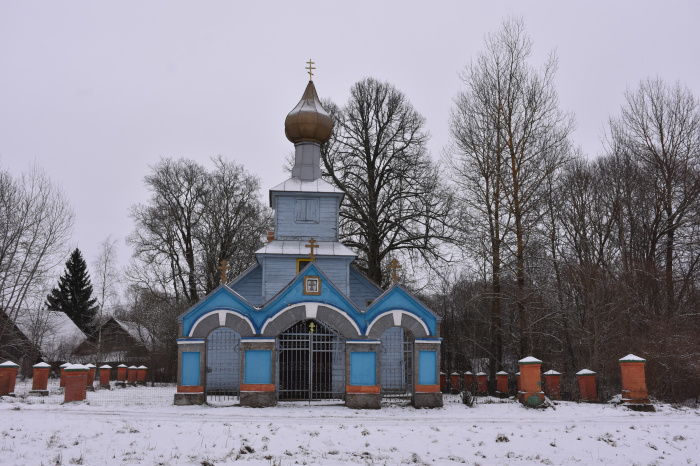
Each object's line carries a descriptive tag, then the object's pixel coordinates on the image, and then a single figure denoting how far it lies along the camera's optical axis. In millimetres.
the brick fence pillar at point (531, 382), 15969
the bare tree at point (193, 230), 31828
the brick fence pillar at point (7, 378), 17547
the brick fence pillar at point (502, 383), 20006
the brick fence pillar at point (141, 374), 27906
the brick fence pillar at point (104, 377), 24250
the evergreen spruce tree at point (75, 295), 44531
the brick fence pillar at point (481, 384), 20672
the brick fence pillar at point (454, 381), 22734
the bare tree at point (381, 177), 27281
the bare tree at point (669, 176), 22750
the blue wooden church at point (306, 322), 17203
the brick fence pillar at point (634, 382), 15188
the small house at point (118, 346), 36500
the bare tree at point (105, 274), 31650
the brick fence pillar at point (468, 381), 21281
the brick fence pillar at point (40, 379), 18969
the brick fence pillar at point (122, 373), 27547
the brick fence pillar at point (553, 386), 17938
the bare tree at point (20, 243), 23188
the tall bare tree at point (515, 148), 20547
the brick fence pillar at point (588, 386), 17359
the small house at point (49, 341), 29750
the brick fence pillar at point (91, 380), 22592
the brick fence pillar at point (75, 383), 16750
